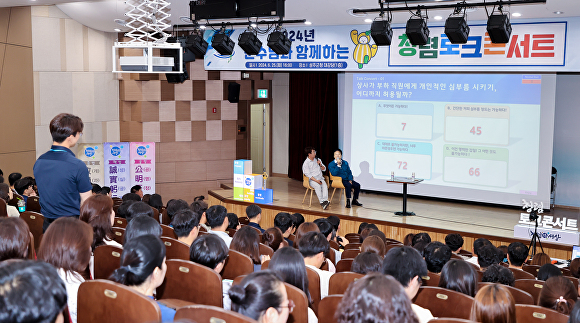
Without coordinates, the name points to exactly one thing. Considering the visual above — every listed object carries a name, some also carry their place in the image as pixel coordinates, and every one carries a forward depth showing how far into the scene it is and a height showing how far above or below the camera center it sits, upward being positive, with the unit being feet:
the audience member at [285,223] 16.60 -3.39
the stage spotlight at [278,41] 23.66 +3.48
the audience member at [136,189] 23.90 -3.39
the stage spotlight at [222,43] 25.07 +3.58
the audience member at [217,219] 13.84 -2.74
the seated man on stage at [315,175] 28.55 -3.18
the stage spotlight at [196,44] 26.11 +3.67
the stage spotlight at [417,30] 20.70 +3.58
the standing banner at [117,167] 29.77 -3.00
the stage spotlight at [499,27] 19.35 +3.49
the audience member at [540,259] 15.52 -4.18
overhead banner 23.06 +3.36
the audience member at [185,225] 11.89 -2.50
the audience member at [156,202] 19.78 -3.29
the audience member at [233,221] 16.44 -3.34
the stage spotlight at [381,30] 21.09 +3.60
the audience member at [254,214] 17.34 -3.25
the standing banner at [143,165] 30.60 -2.91
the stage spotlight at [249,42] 24.03 +3.50
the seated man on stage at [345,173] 28.43 -3.03
